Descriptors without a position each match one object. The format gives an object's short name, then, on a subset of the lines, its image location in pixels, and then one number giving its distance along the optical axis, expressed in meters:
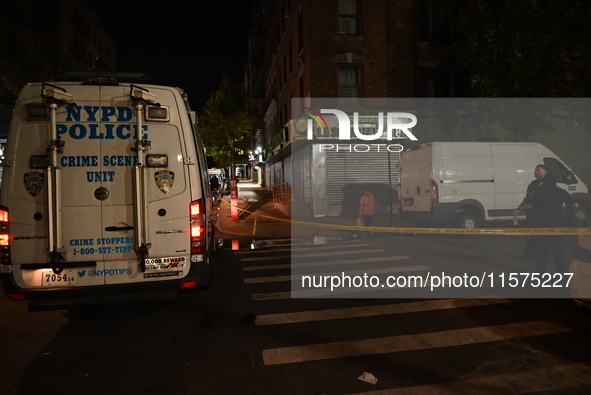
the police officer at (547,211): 6.74
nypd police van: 4.20
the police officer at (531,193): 6.94
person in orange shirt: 12.38
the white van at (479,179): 10.78
